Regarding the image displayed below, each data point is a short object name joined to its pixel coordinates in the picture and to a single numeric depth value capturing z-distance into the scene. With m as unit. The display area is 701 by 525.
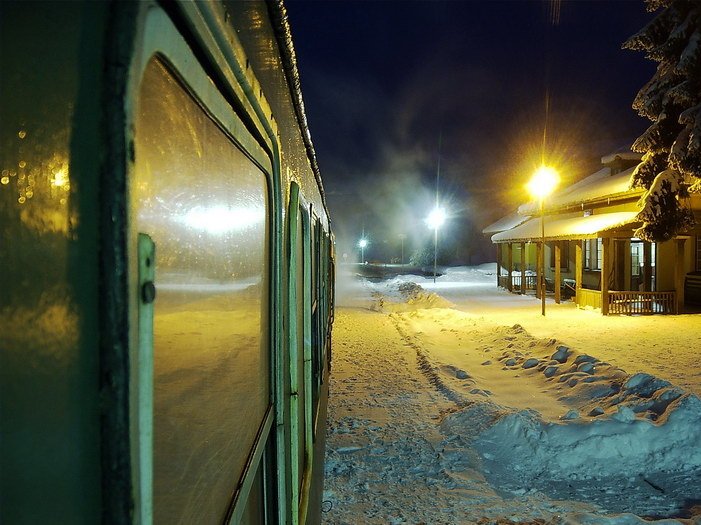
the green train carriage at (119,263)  0.57
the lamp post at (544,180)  15.11
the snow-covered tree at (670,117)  10.90
